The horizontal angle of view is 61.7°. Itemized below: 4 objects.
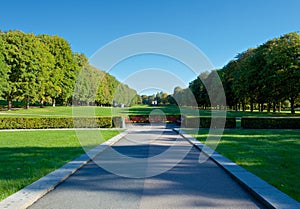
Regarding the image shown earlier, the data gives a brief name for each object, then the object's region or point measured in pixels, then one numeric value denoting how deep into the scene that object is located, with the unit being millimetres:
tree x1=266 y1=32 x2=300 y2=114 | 32466
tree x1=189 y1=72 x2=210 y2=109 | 69125
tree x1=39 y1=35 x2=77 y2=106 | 49012
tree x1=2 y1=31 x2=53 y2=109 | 37812
